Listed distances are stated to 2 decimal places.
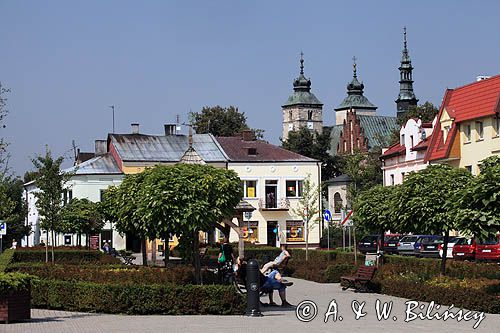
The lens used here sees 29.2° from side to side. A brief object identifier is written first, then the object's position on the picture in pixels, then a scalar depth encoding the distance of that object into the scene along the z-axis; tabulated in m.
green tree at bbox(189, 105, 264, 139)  104.06
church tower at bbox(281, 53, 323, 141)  187.88
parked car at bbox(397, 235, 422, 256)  53.78
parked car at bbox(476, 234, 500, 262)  44.19
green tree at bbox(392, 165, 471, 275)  29.78
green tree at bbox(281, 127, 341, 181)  113.06
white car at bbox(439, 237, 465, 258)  47.69
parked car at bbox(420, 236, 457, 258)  48.62
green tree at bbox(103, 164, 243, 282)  25.08
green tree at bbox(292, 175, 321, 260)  61.45
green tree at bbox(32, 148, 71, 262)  41.66
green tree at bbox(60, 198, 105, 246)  53.34
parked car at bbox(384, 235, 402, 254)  55.50
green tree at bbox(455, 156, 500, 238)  23.27
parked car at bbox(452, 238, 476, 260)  46.59
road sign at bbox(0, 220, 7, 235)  48.63
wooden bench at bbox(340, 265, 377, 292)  29.30
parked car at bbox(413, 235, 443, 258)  50.66
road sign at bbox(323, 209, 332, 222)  50.94
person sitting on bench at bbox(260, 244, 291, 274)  25.69
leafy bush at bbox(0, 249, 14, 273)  30.20
